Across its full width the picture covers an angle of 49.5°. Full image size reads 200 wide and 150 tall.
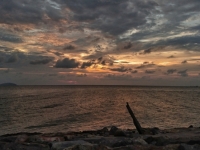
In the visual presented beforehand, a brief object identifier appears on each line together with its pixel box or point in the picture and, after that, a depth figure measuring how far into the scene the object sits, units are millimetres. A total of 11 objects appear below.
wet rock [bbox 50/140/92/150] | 11388
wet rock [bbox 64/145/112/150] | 9445
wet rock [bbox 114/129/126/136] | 17267
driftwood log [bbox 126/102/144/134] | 19908
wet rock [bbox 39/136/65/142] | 15430
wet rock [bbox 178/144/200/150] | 9683
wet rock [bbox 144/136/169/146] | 12251
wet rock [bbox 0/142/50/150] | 12216
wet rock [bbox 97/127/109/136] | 20512
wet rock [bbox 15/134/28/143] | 14548
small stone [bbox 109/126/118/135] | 19419
